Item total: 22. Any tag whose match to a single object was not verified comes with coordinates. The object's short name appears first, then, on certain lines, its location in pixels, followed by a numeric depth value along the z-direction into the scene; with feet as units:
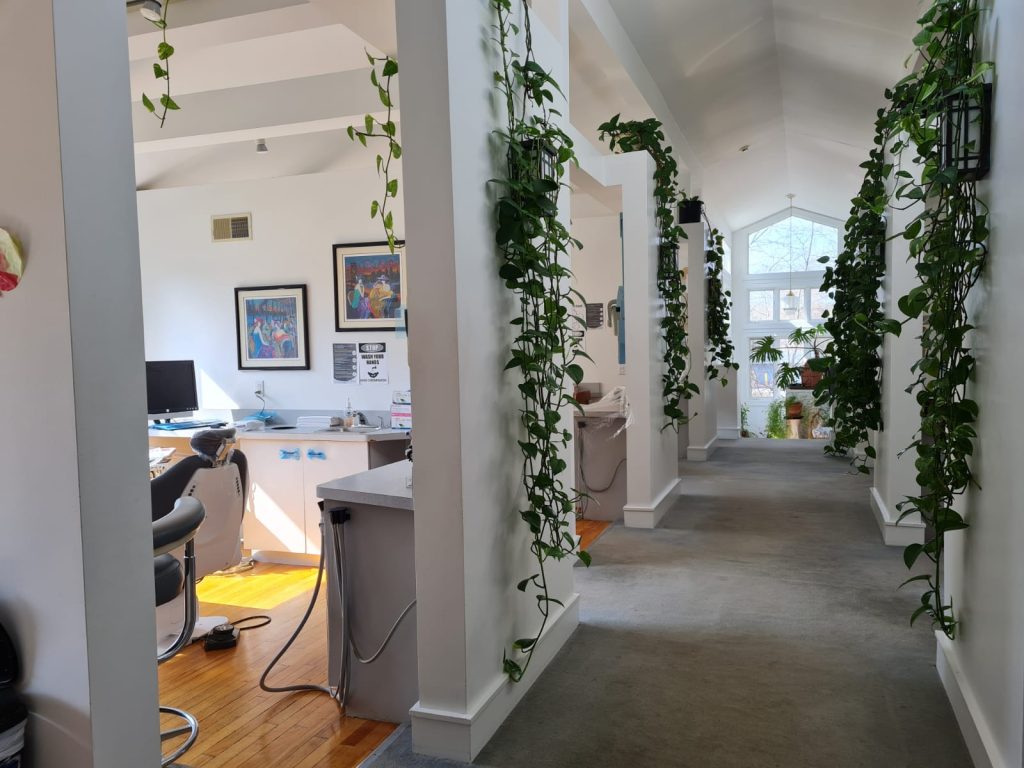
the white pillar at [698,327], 26.35
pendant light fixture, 43.42
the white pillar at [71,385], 3.78
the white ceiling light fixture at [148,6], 10.78
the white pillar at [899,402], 14.35
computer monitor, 19.20
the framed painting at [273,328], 19.90
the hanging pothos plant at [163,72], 5.48
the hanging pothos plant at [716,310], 28.30
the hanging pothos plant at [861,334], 16.01
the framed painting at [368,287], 19.07
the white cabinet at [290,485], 16.76
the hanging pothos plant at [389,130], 7.82
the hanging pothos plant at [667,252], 17.49
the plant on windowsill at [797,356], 37.83
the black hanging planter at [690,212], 24.68
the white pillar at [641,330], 16.76
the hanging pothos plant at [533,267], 8.47
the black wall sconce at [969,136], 7.22
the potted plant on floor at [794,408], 38.83
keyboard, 18.67
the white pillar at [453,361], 7.37
